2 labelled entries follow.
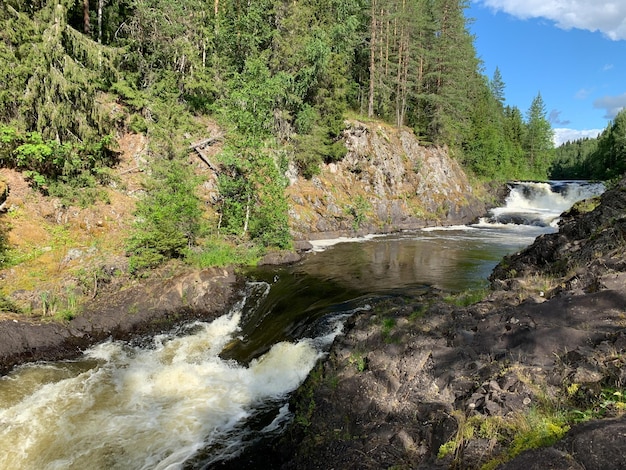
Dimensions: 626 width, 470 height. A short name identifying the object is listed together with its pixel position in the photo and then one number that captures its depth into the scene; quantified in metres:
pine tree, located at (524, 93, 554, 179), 76.31
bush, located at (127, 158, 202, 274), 13.23
